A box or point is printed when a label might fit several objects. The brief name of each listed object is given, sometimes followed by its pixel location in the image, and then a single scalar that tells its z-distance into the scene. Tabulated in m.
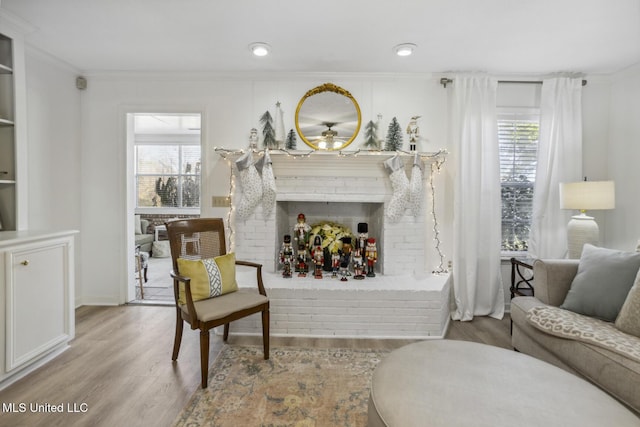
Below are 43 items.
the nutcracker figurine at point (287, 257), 3.05
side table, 2.96
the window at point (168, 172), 6.64
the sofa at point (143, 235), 5.72
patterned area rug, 1.71
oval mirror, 3.28
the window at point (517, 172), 3.38
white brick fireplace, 2.77
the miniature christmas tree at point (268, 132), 3.21
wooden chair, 2.00
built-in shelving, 2.35
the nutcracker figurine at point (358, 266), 3.03
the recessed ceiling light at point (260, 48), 2.69
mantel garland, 3.08
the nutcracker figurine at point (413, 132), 3.15
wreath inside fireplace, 3.21
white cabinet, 1.93
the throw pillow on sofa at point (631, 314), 1.73
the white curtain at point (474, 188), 3.19
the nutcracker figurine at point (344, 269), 3.02
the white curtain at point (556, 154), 3.19
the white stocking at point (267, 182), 3.07
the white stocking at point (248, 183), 3.08
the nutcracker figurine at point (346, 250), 3.14
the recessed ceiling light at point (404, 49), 2.65
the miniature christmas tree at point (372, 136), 3.26
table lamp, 2.68
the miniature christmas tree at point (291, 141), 3.25
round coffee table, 1.10
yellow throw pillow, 2.20
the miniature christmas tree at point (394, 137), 3.21
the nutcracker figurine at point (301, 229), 3.16
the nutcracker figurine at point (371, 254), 3.07
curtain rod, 3.23
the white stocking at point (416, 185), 3.05
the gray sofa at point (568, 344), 1.49
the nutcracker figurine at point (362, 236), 3.09
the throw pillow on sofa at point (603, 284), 1.93
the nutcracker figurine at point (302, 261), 3.11
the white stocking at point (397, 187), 3.07
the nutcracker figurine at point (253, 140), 3.17
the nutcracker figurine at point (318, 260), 3.07
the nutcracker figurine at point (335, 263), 3.14
